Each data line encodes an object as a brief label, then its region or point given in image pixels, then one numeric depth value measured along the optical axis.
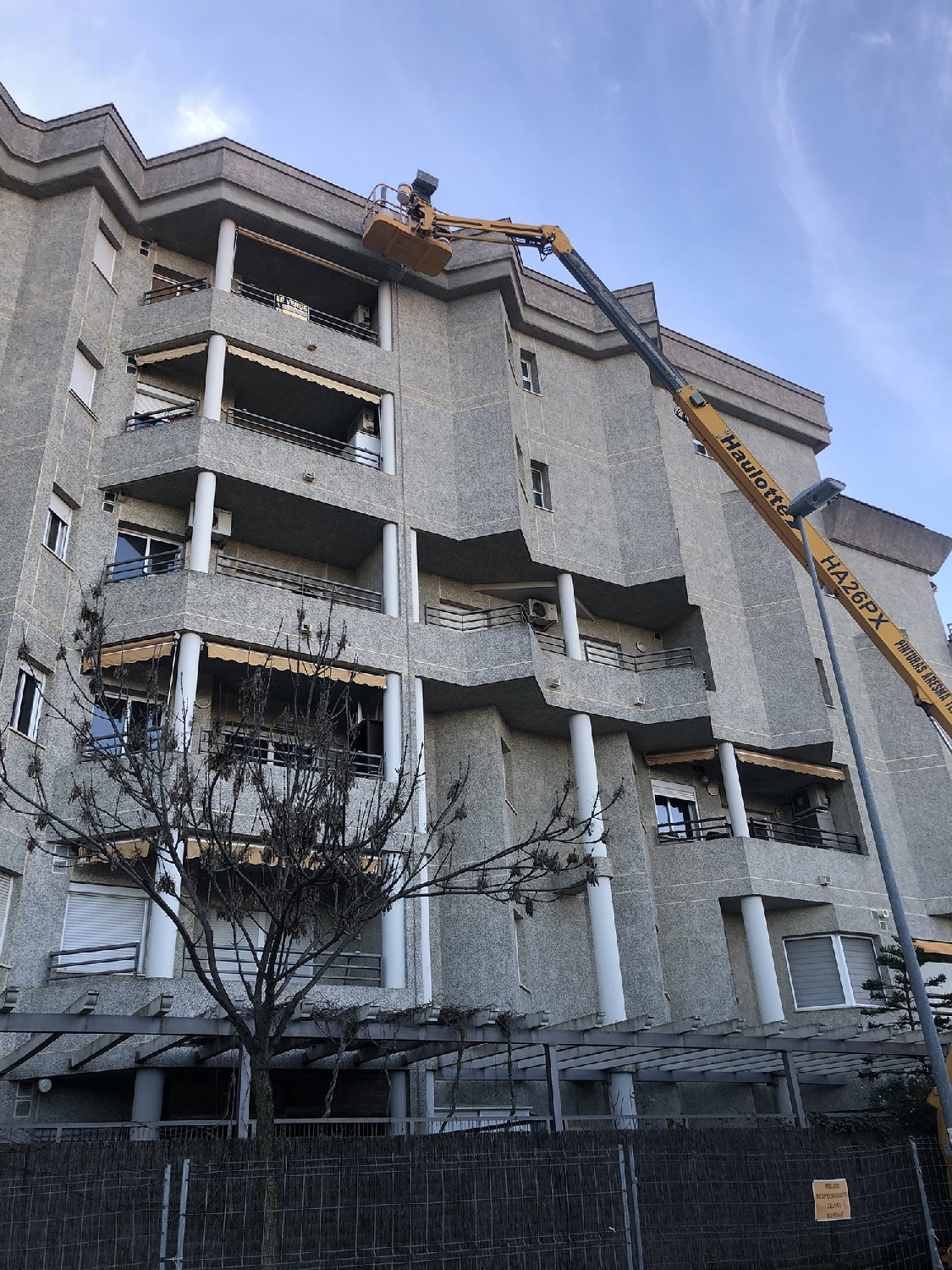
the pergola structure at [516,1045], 13.37
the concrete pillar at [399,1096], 17.34
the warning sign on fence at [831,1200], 11.60
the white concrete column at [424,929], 18.91
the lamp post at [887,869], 12.66
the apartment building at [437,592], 19.44
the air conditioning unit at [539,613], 25.38
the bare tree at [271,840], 9.88
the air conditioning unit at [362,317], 27.17
